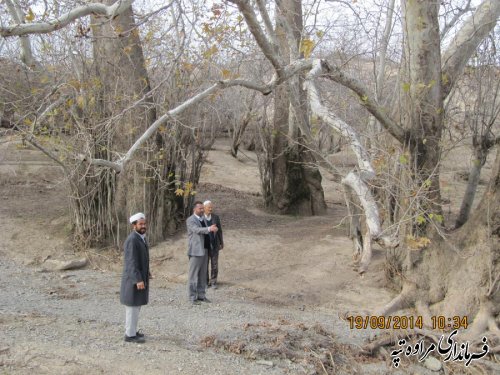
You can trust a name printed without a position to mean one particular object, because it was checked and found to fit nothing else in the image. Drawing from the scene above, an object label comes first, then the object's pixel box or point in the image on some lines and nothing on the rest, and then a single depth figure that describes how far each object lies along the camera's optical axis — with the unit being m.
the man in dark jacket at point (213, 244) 8.78
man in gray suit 8.36
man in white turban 6.24
